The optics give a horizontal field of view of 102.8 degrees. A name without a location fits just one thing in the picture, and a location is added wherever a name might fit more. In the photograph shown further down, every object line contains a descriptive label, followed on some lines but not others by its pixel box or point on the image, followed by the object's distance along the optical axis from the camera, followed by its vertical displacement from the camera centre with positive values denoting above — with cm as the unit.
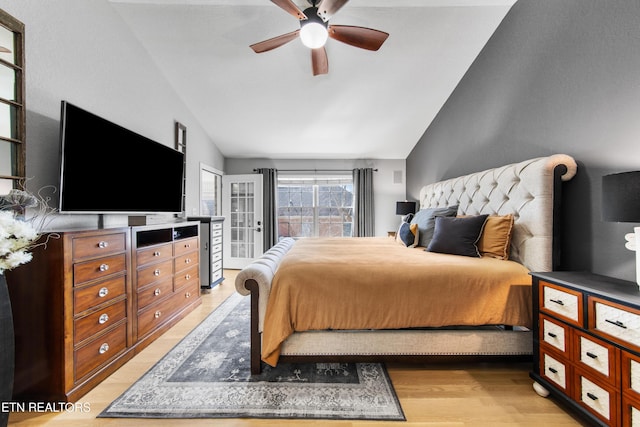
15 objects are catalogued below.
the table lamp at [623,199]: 111 +7
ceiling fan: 183 +148
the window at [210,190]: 415 +54
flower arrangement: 98 -6
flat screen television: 171 +38
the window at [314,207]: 527 +16
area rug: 140 -107
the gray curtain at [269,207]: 493 +16
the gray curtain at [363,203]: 493 +23
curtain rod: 509 +89
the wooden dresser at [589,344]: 110 -64
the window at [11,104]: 147 +65
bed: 162 -56
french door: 489 -7
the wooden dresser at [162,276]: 206 -57
